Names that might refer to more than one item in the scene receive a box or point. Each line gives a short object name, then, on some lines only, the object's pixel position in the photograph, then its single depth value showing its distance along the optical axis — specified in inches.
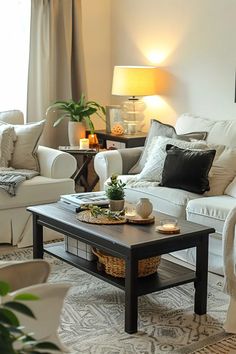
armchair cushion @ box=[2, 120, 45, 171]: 184.5
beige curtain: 218.2
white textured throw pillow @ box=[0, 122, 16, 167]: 181.2
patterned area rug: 112.0
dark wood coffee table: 115.3
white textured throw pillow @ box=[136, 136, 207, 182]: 169.5
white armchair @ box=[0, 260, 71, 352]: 60.6
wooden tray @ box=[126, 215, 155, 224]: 128.3
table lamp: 207.3
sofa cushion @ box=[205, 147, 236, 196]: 161.5
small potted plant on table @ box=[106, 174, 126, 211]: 134.4
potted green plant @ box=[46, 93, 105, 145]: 211.2
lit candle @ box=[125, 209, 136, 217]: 132.4
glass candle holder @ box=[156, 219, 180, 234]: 121.1
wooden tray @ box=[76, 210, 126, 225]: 129.0
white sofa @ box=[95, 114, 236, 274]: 147.3
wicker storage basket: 124.3
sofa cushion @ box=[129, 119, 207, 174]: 177.2
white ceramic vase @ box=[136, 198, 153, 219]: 128.7
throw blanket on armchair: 165.8
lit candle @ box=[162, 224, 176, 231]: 121.6
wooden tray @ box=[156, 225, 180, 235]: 120.6
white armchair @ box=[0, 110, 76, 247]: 169.2
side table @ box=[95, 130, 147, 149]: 208.7
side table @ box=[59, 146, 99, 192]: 204.4
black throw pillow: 159.2
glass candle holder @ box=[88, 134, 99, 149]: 212.1
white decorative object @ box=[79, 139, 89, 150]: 206.5
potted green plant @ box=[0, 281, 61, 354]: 39.4
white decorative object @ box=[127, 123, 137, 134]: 217.9
